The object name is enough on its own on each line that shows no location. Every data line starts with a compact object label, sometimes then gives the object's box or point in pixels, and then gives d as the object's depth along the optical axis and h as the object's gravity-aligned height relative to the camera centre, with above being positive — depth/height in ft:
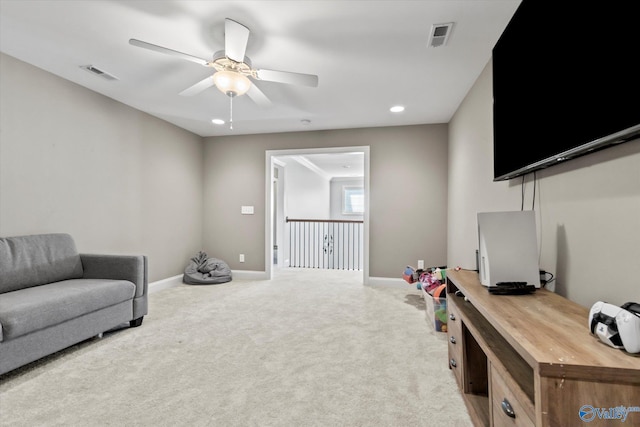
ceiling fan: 6.79 +3.59
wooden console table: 2.51 -1.38
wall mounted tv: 3.30 +1.92
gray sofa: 6.30 -1.85
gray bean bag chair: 14.89 -2.64
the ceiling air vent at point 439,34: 6.84 +4.35
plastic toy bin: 8.70 -2.67
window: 35.86 +2.28
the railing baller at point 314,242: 22.12 -1.64
